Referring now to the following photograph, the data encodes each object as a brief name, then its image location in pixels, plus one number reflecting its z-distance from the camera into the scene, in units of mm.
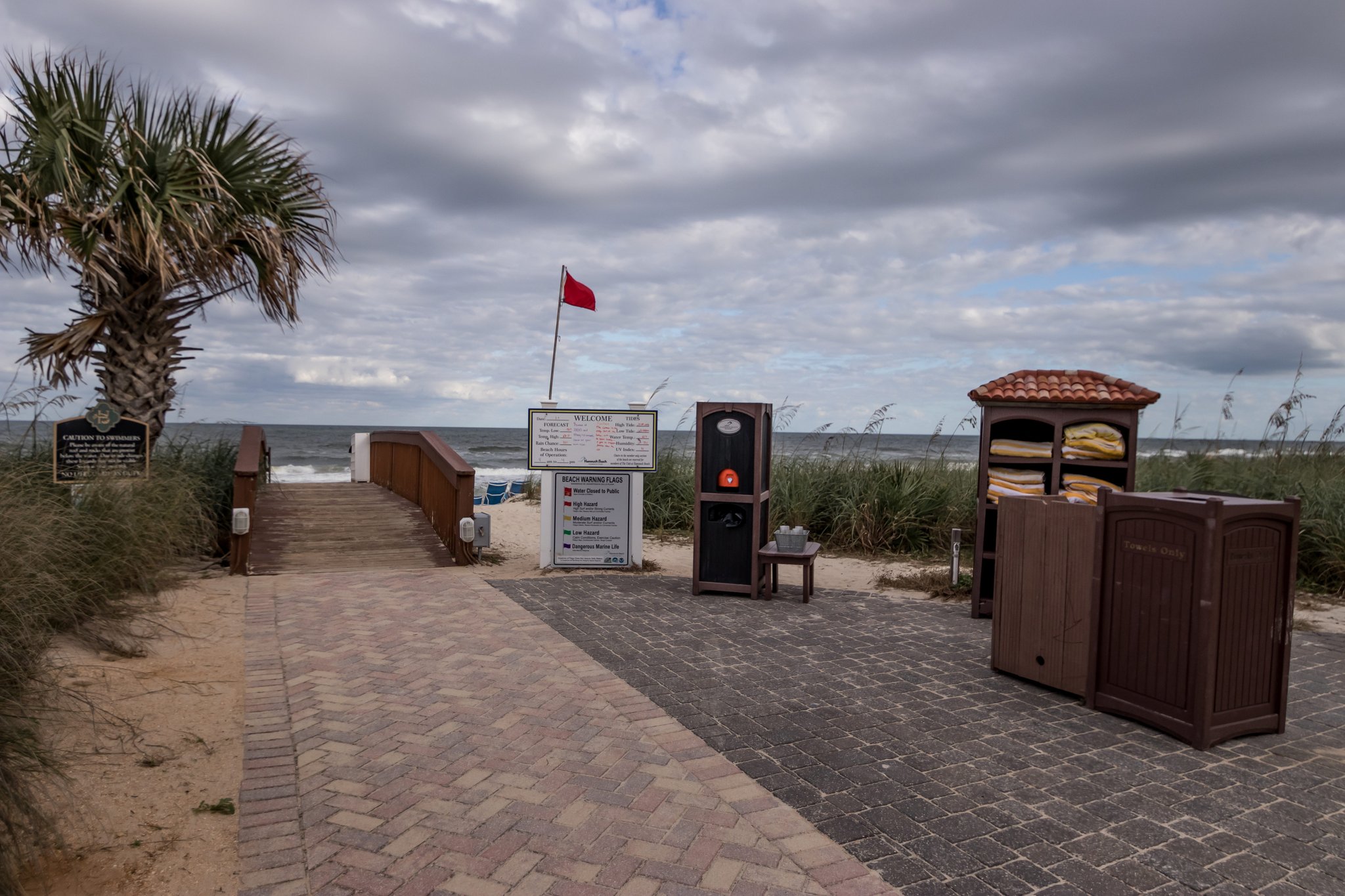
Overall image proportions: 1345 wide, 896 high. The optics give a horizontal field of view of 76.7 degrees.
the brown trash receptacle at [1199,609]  4281
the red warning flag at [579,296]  10422
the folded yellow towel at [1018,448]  7305
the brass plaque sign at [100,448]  7824
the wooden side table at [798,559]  7793
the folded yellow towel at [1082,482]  7113
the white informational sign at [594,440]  9188
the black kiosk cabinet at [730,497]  7992
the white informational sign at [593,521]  9508
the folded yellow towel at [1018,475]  7285
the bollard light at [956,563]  8211
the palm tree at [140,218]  8492
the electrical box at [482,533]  9742
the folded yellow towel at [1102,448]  7031
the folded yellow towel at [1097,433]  7047
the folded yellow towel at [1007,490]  7266
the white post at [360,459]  16719
